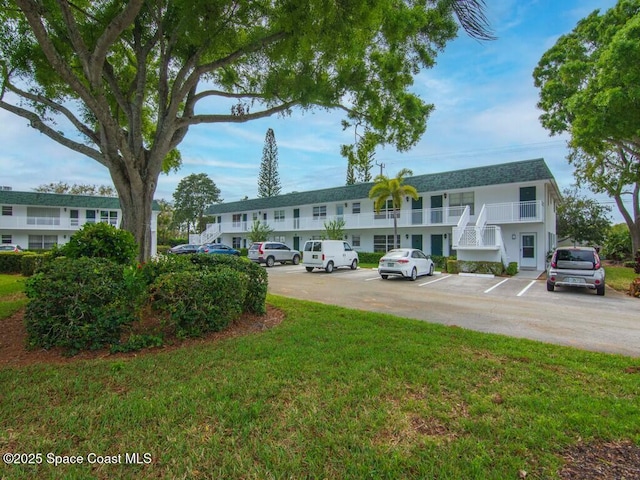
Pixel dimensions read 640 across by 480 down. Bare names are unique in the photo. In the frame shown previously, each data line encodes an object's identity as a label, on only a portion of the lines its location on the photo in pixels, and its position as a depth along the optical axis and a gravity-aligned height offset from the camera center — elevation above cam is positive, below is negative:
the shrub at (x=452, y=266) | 18.58 -1.38
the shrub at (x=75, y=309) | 4.67 -0.95
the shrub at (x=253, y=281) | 6.96 -0.83
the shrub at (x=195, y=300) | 5.27 -0.95
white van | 19.00 -0.79
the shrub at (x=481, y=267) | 17.28 -1.37
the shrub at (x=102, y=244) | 6.46 -0.05
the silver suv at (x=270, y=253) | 24.22 -0.85
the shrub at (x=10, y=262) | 17.06 -1.04
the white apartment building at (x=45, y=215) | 33.00 +2.79
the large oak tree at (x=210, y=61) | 6.77 +4.52
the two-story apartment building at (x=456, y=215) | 19.94 +1.98
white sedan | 15.58 -1.08
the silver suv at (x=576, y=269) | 11.48 -1.00
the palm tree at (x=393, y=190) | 23.67 +3.59
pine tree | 54.16 +11.57
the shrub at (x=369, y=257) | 26.35 -1.24
